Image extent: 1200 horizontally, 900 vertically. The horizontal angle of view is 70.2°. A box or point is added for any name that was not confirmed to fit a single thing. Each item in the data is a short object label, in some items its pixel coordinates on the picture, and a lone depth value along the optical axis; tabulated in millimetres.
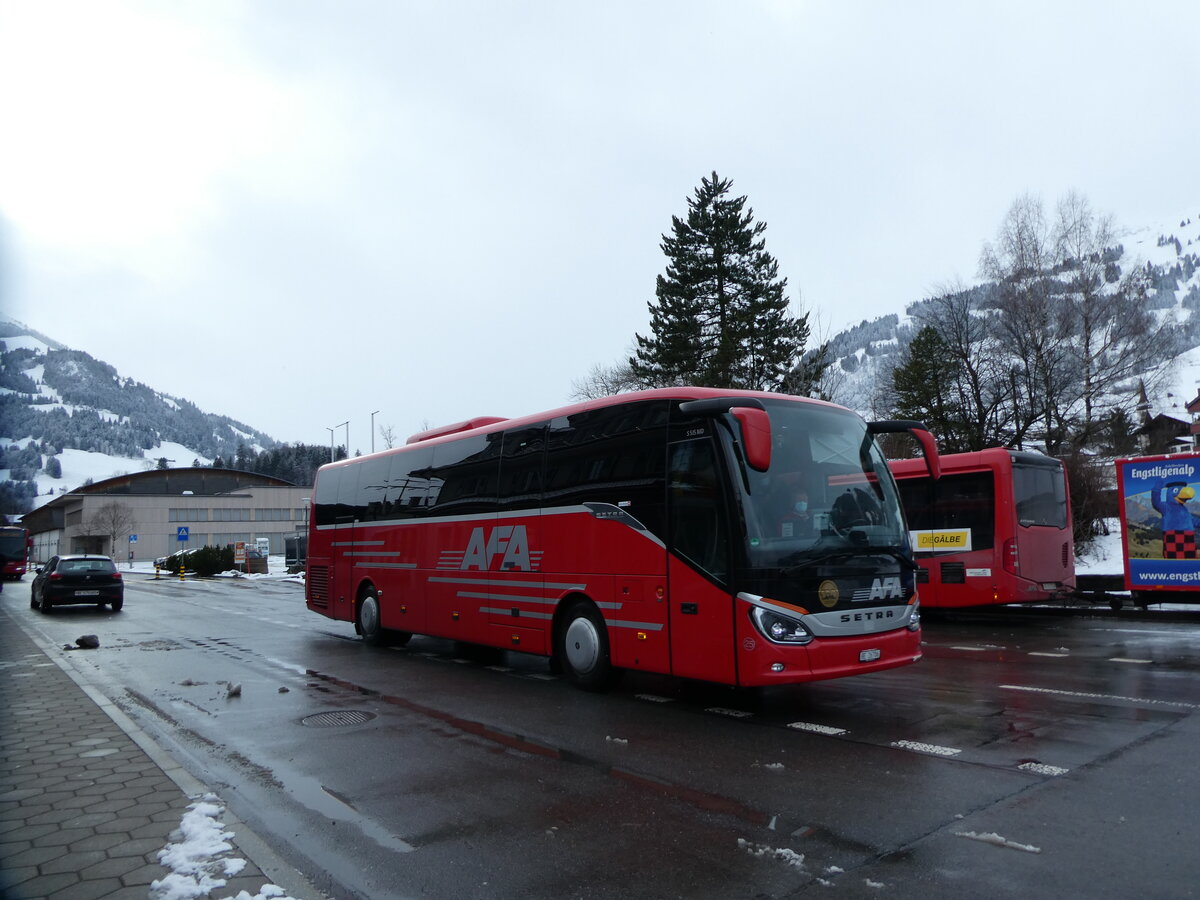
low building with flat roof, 87750
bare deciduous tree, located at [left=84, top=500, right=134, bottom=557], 86812
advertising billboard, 15477
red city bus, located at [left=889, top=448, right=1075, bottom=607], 15930
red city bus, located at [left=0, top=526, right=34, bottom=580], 47438
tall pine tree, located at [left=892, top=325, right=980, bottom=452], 36281
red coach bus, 7652
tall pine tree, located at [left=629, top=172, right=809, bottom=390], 40656
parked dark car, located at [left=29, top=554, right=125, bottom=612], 23922
